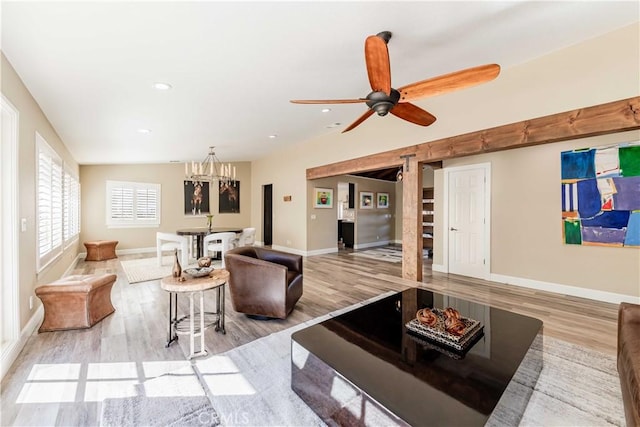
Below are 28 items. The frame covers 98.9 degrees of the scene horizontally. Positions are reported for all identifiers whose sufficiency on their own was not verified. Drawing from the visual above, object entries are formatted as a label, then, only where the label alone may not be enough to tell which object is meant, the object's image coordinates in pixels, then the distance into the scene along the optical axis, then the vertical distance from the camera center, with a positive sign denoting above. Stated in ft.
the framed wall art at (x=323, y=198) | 24.22 +1.36
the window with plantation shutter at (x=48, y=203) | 11.15 +0.44
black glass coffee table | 4.19 -2.87
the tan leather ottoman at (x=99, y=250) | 21.53 -2.93
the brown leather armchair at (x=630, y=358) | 4.24 -2.65
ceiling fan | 6.60 +3.43
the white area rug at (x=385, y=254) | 22.34 -3.70
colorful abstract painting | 11.46 +0.75
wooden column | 15.07 -0.16
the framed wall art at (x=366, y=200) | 28.89 +1.39
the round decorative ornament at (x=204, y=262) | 8.55 -1.56
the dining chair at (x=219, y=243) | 18.45 -2.10
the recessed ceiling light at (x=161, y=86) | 10.40 +4.91
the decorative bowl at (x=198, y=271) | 8.21 -1.79
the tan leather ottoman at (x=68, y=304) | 9.30 -3.16
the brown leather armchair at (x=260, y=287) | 9.79 -2.73
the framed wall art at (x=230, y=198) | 29.55 +1.60
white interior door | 15.92 -0.53
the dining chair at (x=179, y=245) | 18.66 -2.29
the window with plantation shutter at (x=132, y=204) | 24.39 +0.81
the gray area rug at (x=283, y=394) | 5.33 -3.96
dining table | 19.99 -1.46
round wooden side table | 7.57 -2.57
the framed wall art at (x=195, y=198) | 27.68 +1.52
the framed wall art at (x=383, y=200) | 30.99 +1.46
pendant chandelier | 17.60 +4.21
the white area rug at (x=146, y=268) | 16.37 -3.79
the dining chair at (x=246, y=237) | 20.16 -1.81
